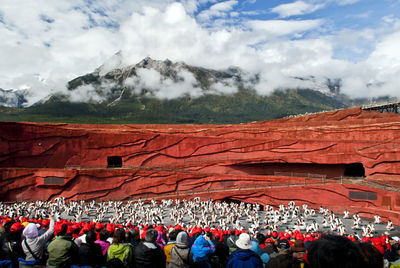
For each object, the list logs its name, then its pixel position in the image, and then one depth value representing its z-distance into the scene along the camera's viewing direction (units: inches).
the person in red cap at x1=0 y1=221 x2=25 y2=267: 199.2
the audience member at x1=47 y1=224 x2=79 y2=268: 181.5
